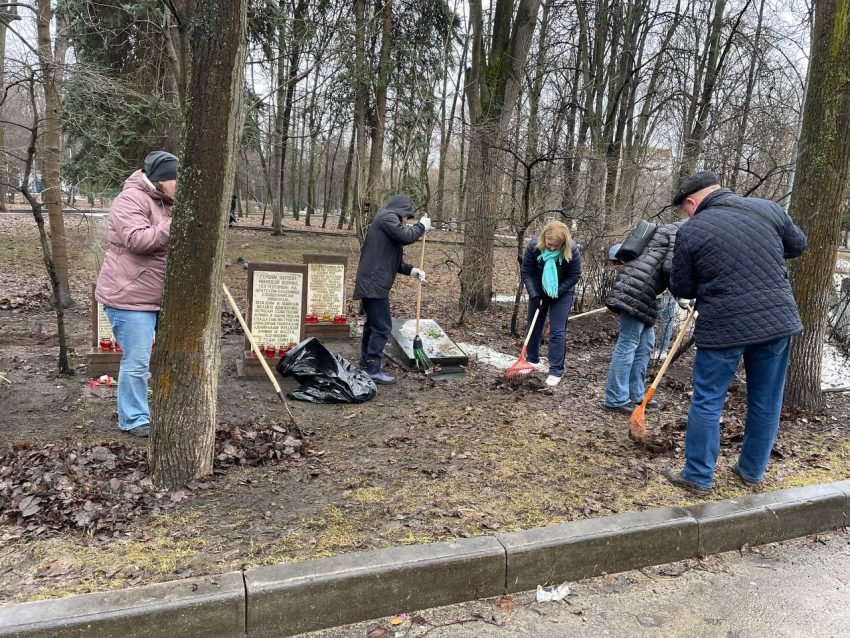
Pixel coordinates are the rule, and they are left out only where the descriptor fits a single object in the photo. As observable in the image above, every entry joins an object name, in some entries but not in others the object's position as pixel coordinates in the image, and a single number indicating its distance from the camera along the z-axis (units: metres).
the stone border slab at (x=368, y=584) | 2.56
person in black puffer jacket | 4.94
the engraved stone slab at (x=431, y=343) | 6.48
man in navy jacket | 3.48
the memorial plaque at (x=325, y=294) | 7.39
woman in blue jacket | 6.04
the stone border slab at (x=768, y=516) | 3.37
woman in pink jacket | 3.99
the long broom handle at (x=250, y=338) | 4.50
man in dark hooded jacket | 5.82
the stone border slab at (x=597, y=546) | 2.96
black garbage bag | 5.25
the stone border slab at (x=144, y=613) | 2.29
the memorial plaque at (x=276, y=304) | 6.02
